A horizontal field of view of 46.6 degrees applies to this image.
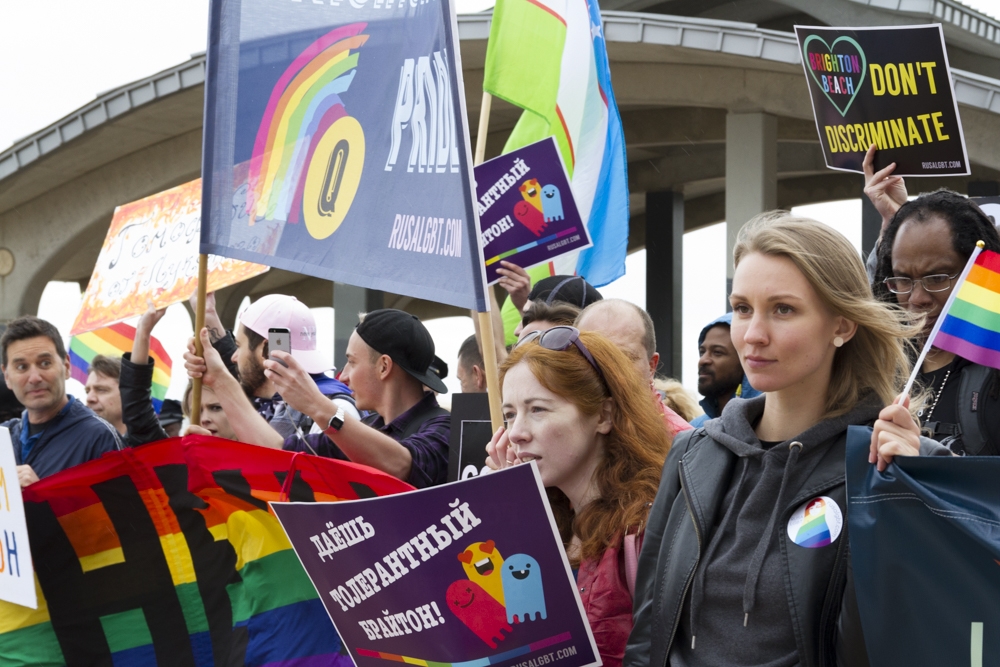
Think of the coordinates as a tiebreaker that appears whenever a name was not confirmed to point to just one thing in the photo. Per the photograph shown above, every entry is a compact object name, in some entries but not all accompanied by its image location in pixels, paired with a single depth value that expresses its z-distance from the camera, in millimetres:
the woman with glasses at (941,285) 2744
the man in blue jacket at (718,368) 5375
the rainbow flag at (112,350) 9484
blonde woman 2211
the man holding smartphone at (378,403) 3840
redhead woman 2877
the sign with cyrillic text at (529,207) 5148
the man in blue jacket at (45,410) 5293
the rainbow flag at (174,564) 3621
